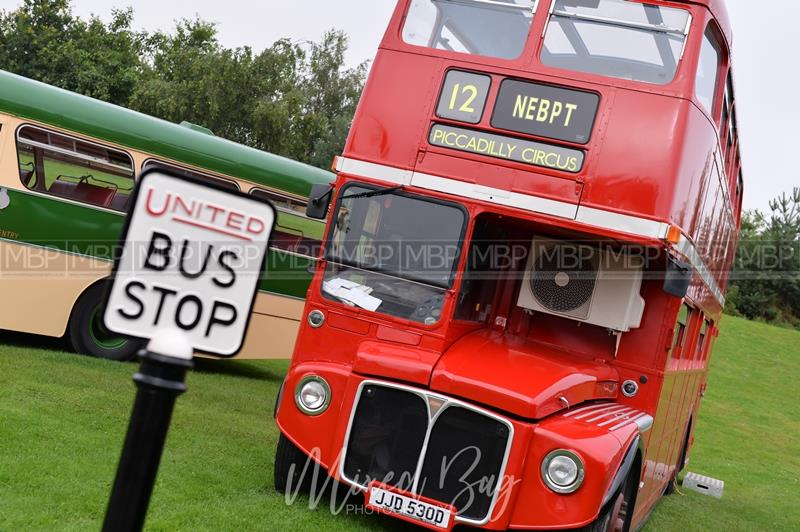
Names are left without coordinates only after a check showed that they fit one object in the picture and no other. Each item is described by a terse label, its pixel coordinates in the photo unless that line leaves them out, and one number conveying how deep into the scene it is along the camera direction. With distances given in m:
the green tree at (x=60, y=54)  44.69
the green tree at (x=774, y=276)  42.03
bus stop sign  2.41
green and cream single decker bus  11.10
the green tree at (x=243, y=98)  33.38
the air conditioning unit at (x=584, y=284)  7.50
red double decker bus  6.39
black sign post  2.31
